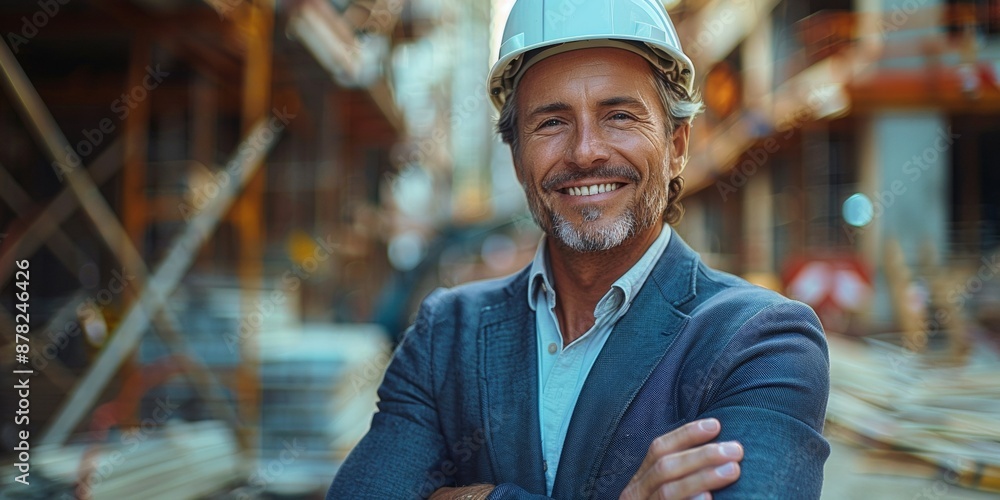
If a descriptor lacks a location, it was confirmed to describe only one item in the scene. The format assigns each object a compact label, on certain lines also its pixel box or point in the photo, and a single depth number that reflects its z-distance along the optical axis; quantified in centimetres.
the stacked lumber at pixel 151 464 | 317
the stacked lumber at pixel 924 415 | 242
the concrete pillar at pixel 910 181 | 1032
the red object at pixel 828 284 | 812
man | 146
